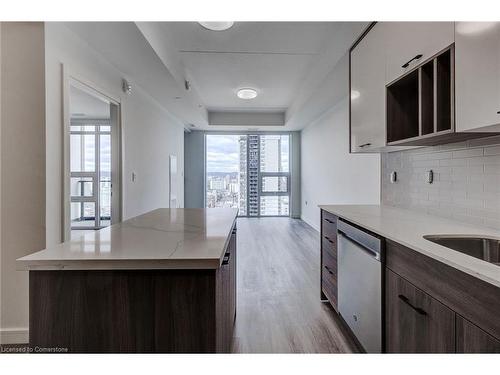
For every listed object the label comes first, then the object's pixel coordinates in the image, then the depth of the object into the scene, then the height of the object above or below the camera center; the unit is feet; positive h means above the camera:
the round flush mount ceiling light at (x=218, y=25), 8.70 +4.89
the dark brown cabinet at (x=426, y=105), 5.27 +1.75
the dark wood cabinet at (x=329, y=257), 7.96 -2.03
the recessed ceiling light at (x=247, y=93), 16.22 +5.28
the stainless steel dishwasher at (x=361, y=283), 5.51 -2.04
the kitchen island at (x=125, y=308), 3.61 -1.49
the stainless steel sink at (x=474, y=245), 4.88 -0.98
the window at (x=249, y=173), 27.17 +1.30
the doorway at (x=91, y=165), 21.27 +1.57
